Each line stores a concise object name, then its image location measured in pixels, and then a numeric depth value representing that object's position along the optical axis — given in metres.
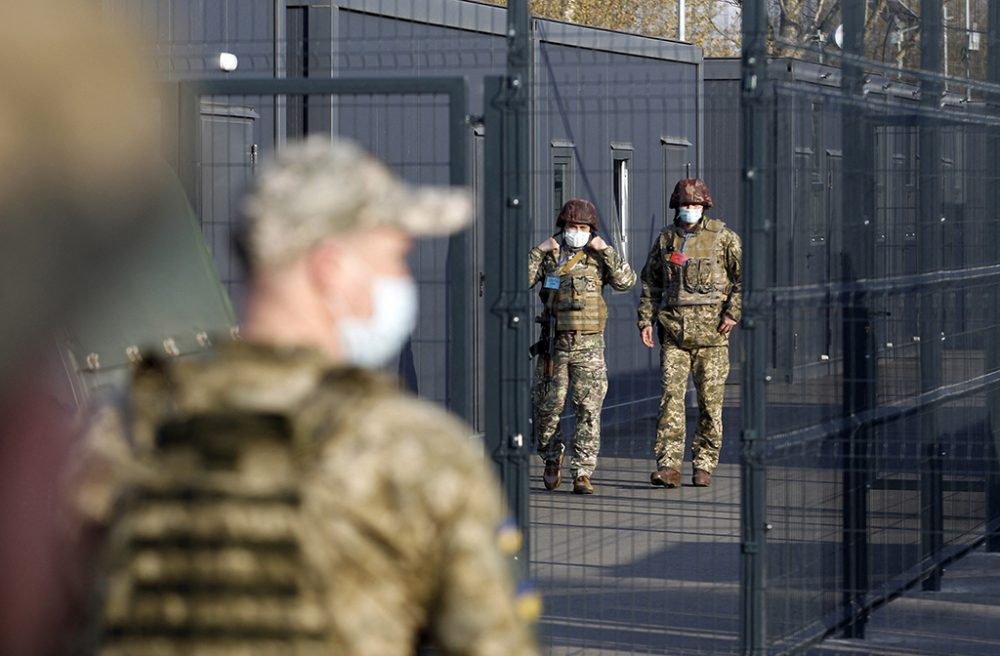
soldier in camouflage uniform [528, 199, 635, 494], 24.19
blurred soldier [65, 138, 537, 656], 3.96
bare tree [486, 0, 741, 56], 92.94
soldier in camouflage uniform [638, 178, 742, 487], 24.36
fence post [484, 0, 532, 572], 12.02
